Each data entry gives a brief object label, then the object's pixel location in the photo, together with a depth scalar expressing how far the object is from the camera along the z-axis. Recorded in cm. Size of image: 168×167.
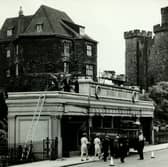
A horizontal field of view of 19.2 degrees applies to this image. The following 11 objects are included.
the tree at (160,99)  7200
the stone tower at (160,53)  9538
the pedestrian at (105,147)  2938
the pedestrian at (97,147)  3060
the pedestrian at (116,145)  3000
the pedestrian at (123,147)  2803
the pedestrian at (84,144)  2973
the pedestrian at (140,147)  3009
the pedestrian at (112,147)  3064
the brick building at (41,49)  6481
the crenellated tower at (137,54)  10288
